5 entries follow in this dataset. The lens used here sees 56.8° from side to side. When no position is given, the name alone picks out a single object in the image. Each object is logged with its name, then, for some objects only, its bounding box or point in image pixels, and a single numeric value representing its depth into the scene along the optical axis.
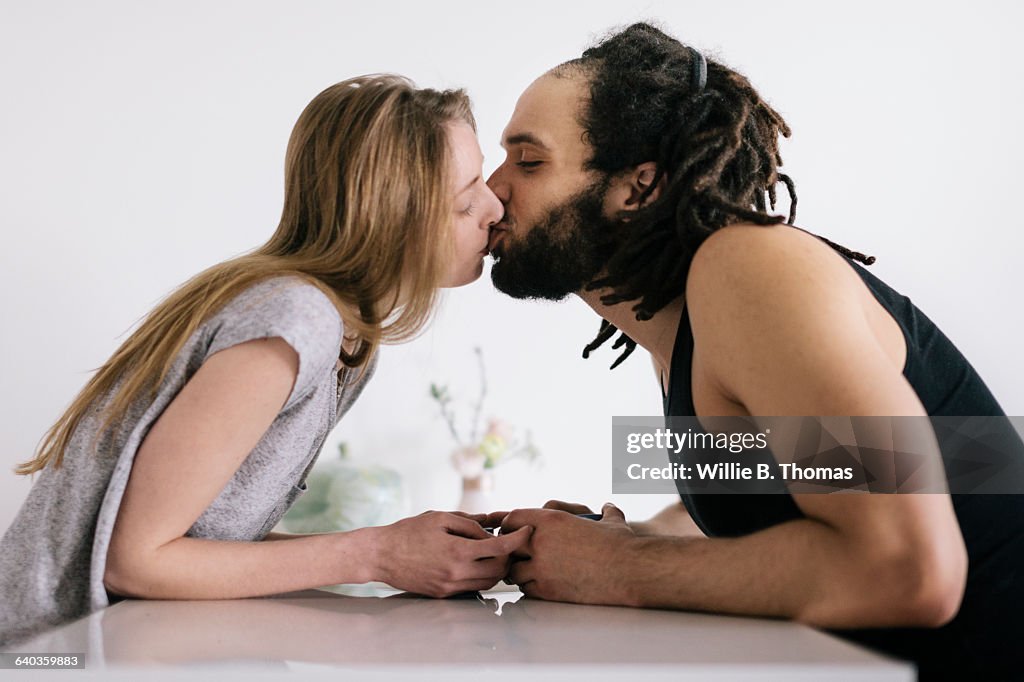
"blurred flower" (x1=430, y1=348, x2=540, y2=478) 2.82
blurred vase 2.80
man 0.85
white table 0.67
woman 0.98
